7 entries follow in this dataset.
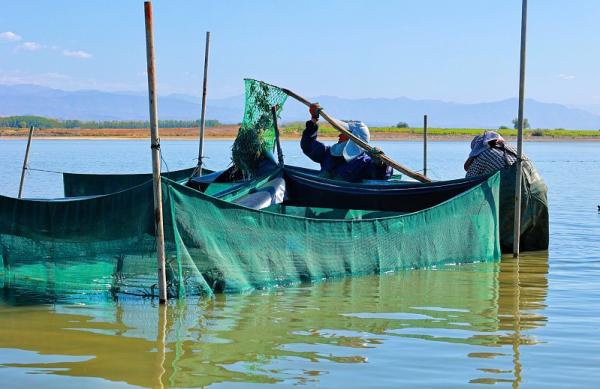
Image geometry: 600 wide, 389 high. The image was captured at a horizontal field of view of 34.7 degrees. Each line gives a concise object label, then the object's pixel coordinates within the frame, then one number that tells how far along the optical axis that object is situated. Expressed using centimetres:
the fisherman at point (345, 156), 1318
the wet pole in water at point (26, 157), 1532
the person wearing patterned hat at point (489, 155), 1295
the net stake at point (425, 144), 1594
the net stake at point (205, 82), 1570
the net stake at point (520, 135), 1198
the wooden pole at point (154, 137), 830
